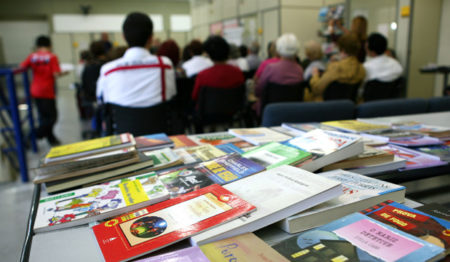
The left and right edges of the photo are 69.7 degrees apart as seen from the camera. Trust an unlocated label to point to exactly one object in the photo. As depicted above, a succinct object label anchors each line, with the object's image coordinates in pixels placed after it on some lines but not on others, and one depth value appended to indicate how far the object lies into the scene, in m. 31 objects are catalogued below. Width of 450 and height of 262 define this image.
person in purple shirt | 3.04
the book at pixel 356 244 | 0.54
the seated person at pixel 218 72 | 2.88
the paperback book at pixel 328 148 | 0.97
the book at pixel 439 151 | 1.08
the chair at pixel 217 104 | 2.91
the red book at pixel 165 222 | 0.60
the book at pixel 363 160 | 1.02
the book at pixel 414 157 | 1.04
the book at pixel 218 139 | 1.33
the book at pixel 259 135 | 1.29
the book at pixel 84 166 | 0.95
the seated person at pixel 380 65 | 3.27
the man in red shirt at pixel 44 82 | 3.87
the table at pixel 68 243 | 0.63
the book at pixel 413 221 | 0.58
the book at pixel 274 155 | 0.96
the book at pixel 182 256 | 0.55
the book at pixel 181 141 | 1.33
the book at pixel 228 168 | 0.90
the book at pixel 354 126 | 1.38
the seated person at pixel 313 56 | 3.73
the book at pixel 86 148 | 1.05
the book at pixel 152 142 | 1.24
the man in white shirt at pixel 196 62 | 3.62
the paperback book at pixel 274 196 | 0.64
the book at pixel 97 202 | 0.75
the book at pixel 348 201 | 0.68
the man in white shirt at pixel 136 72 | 2.17
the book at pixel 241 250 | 0.56
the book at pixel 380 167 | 1.01
